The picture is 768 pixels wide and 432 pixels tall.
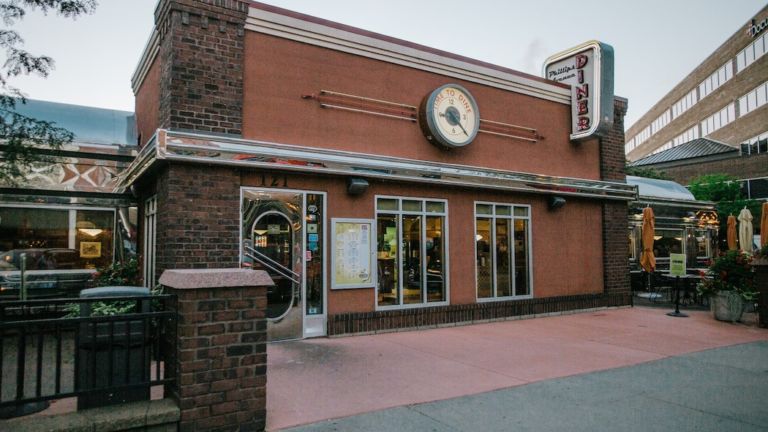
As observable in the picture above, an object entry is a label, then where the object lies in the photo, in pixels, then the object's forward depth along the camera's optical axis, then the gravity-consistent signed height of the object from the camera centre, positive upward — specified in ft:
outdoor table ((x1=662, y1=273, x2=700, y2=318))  39.26 -5.04
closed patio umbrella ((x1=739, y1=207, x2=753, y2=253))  55.26 +1.53
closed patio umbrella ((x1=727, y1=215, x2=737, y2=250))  61.52 +1.48
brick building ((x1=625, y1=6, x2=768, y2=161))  144.66 +48.16
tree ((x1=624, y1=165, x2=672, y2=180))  122.46 +17.29
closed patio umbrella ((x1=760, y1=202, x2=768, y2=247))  52.00 +2.02
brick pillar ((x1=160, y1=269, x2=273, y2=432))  14.21 -2.81
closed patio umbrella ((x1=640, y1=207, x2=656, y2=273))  45.68 +0.43
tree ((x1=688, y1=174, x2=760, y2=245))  111.45 +11.27
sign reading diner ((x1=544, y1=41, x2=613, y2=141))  39.68 +12.24
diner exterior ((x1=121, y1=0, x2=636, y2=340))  26.05 +4.18
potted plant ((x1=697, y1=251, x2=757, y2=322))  36.81 -2.86
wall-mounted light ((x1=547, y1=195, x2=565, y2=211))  39.47 +3.29
